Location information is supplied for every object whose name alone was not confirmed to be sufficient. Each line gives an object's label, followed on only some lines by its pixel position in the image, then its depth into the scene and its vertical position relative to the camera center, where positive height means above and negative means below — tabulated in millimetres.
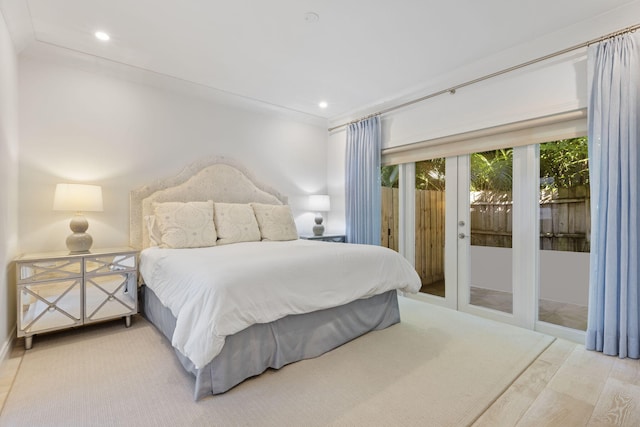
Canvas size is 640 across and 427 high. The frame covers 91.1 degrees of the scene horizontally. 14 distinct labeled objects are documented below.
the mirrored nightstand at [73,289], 2402 -668
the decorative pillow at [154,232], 3174 -239
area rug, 1627 -1084
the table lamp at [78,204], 2697 +39
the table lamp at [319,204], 4642 +66
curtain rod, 2367 +1315
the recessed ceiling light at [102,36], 2621 +1464
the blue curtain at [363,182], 4180 +364
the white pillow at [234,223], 3352 -167
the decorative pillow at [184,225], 2996 -162
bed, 1821 -514
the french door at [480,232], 2924 -251
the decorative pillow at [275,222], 3646 -160
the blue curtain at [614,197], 2238 +85
